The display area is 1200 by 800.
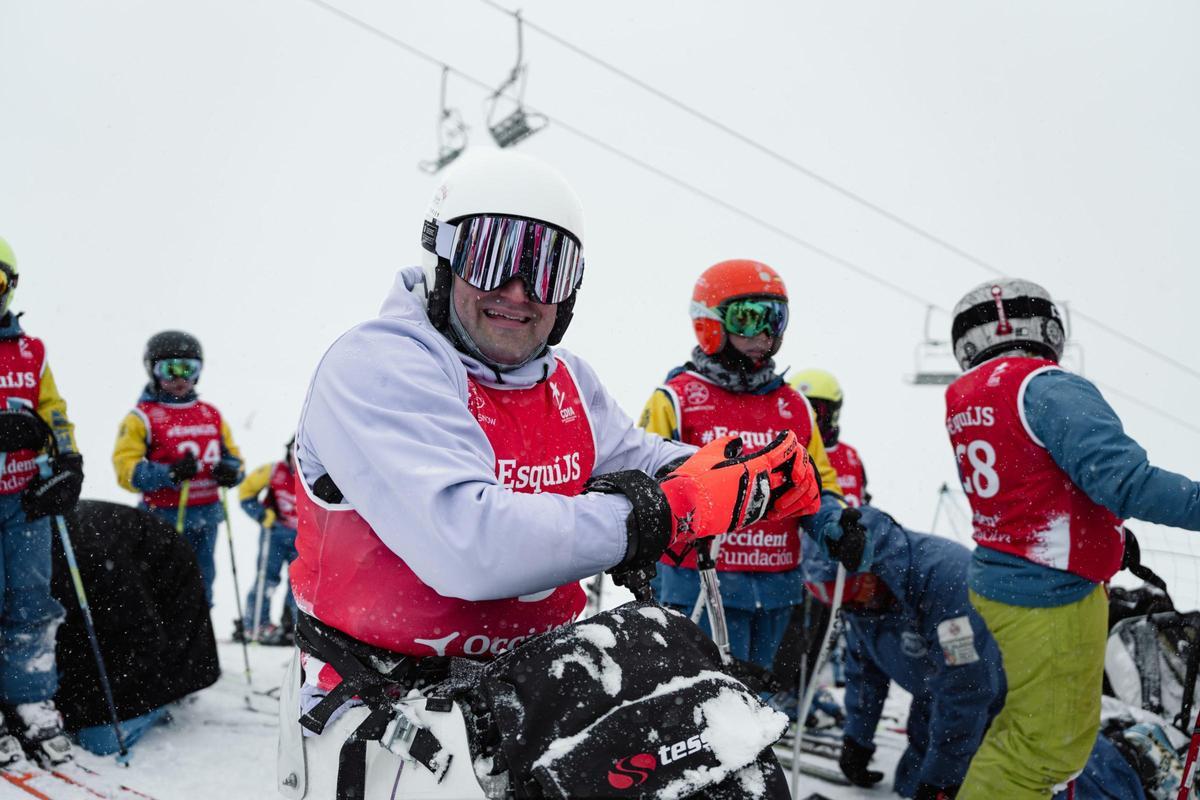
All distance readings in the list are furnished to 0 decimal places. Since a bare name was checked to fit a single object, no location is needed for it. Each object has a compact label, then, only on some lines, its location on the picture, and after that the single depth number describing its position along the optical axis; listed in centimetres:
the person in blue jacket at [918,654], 376
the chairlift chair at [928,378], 1443
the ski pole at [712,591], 225
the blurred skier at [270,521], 941
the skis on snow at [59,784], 351
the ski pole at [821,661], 303
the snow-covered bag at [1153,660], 380
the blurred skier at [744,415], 390
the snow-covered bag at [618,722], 135
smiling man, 150
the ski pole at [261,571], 923
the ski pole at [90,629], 402
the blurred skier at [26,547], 397
